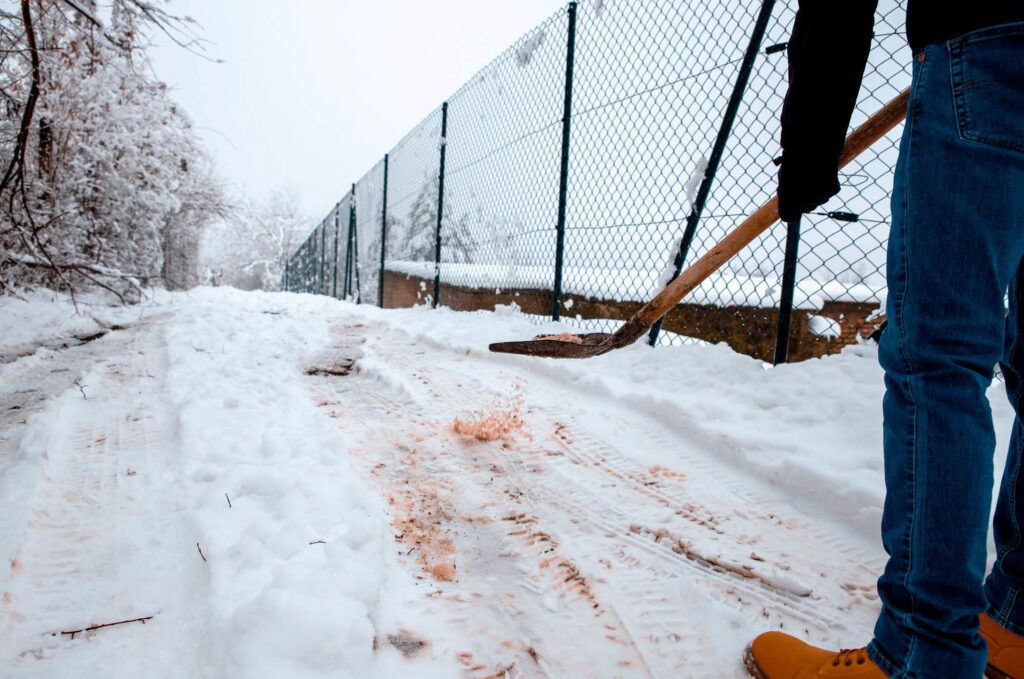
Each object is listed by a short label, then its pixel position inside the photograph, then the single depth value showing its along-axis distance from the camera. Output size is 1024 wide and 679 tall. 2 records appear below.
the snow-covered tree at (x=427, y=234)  6.71
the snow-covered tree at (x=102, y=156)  3.54
